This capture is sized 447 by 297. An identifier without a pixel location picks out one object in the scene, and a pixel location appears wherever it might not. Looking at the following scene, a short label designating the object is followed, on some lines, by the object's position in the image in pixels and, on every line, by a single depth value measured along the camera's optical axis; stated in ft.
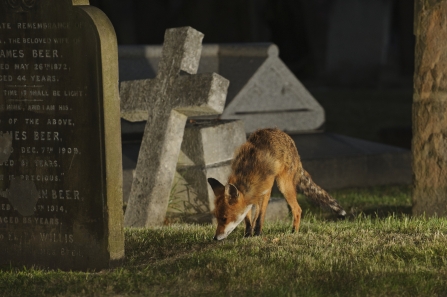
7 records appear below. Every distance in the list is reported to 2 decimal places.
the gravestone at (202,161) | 65.21
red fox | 49.03
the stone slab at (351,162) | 80.89
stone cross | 62.03
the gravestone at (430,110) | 59.82
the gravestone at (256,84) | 84.48
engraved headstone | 47.09
